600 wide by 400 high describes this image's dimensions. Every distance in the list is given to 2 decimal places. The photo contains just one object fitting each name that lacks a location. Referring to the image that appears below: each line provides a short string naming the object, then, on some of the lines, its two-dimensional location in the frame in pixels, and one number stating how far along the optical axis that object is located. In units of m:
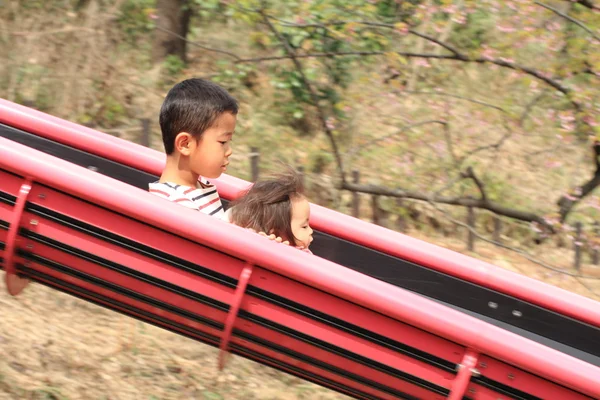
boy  5.14
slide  4.13
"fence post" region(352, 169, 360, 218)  12.79
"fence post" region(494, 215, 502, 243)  13.87
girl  5.12
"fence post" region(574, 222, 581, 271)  13.70
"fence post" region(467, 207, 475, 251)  12.87
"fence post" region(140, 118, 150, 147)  12.73
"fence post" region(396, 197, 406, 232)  13.27
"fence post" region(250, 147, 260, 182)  12.54
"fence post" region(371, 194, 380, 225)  13.23
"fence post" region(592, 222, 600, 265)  14.90
